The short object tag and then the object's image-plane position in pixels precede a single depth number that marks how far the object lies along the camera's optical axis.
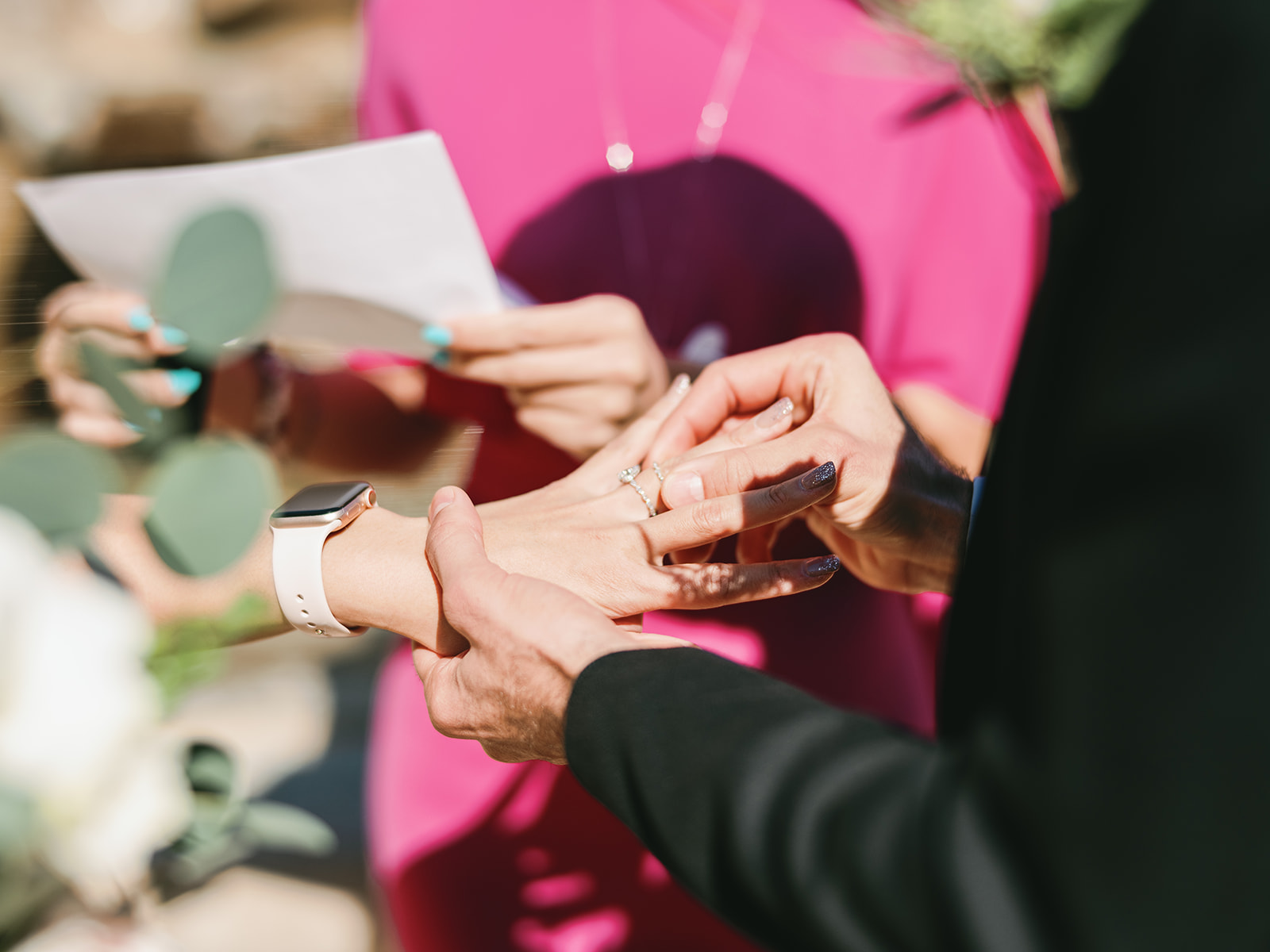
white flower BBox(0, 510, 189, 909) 0.30
